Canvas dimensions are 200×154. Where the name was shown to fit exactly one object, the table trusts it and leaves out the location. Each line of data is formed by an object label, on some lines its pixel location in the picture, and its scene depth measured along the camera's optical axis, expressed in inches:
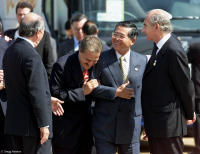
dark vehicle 665.6
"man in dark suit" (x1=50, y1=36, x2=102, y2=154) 417.4
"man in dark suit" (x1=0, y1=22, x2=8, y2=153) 439.8
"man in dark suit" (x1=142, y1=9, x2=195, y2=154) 392.8
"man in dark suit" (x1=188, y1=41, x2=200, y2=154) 515.2
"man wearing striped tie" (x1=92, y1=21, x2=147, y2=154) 418.6
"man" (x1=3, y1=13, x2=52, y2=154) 378.0
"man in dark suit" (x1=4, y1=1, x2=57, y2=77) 558.3
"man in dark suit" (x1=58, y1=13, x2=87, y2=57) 628.1
